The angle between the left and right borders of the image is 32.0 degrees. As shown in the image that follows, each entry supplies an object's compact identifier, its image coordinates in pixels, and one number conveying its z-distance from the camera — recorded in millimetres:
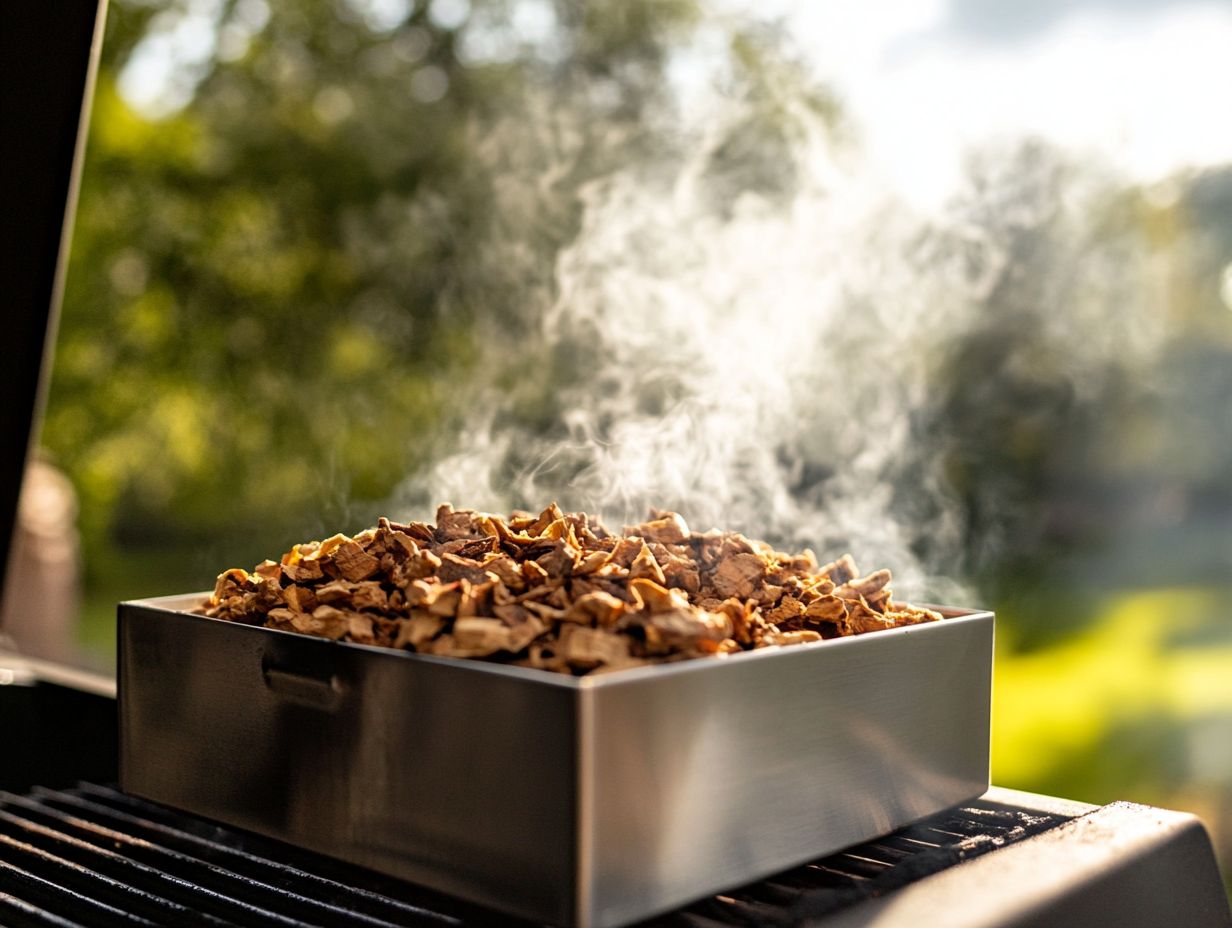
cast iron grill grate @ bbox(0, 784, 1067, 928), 655
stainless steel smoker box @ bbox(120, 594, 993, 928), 593
